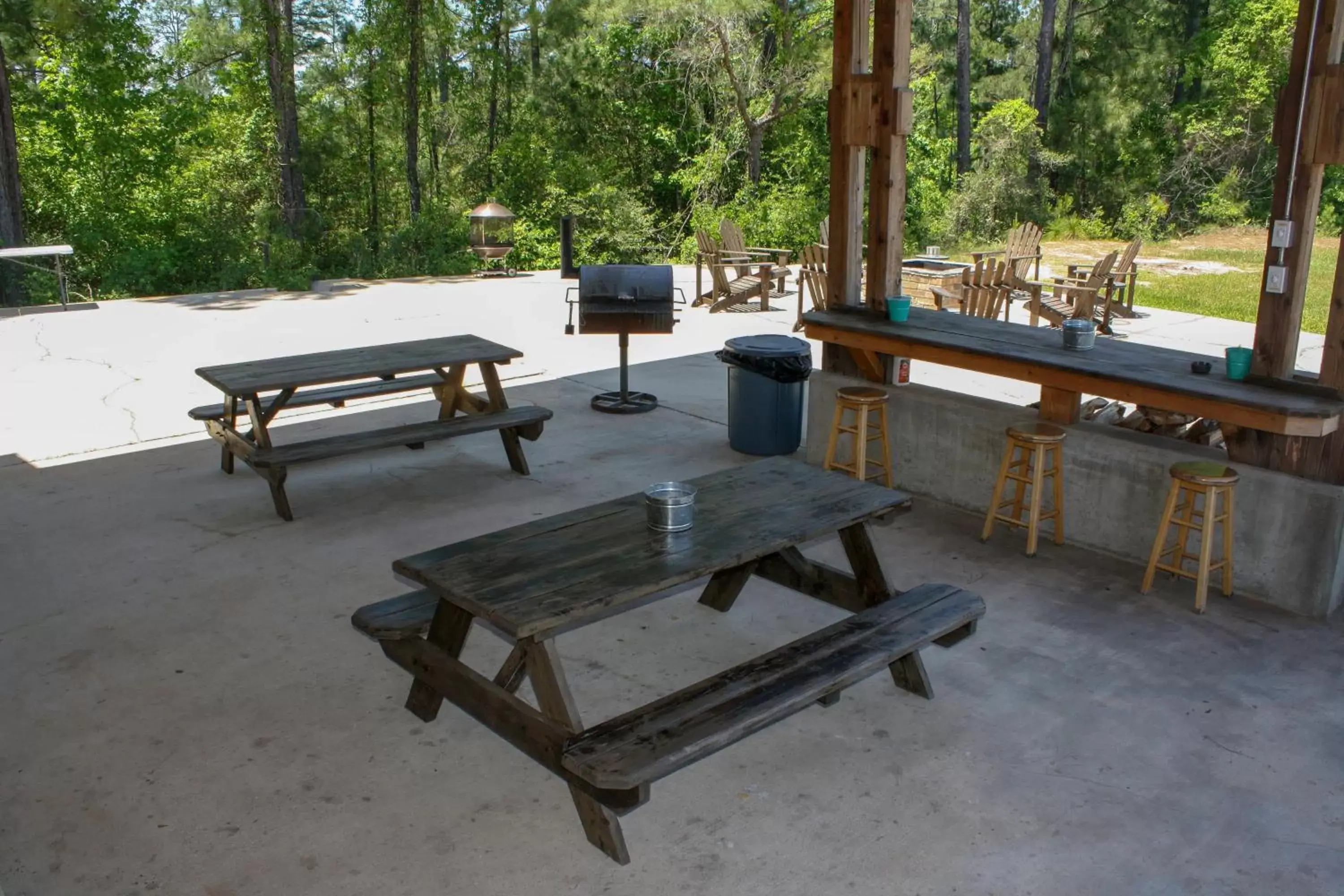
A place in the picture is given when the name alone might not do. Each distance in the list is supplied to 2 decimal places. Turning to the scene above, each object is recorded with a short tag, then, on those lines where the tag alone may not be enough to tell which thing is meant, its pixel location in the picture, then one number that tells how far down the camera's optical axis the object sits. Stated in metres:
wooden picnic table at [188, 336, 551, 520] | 5.66
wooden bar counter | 4.34
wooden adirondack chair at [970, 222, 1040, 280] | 12.10
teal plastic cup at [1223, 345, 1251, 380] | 4.66
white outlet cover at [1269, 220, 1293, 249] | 4.41
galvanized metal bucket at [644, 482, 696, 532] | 3.42
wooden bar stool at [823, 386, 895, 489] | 5.83
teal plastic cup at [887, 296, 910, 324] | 6.00
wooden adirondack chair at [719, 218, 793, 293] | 12.65
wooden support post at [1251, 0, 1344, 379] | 4.21
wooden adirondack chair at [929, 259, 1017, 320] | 10.63
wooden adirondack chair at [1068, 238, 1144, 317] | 11.31
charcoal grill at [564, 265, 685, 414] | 7.23
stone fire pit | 11.38
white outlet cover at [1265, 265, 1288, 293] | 4.50
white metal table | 11.87
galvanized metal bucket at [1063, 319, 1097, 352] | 5.26
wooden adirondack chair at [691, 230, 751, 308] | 12.18
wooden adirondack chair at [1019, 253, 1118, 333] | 10.66
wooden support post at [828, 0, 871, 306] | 5.84
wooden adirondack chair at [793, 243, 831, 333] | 11.09
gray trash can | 6.50
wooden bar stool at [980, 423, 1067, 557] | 5.05
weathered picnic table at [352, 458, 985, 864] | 2.88
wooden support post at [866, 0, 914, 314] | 5.67
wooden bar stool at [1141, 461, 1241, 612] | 4.47
